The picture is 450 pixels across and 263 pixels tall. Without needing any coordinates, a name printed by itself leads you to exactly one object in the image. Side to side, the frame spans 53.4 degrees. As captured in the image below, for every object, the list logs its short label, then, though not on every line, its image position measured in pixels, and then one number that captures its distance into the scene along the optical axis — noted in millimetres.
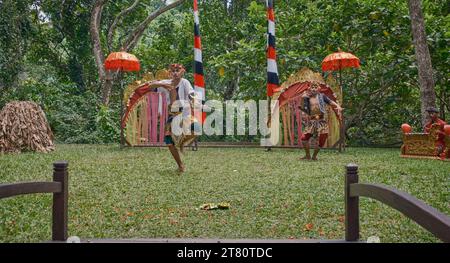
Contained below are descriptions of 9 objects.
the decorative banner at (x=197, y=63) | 11164
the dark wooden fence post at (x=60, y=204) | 3022
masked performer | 9000
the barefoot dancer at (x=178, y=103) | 7014
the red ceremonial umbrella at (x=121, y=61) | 11414
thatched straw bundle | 9742
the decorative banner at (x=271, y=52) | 11008
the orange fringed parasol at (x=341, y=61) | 10391
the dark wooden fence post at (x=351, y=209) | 2881
